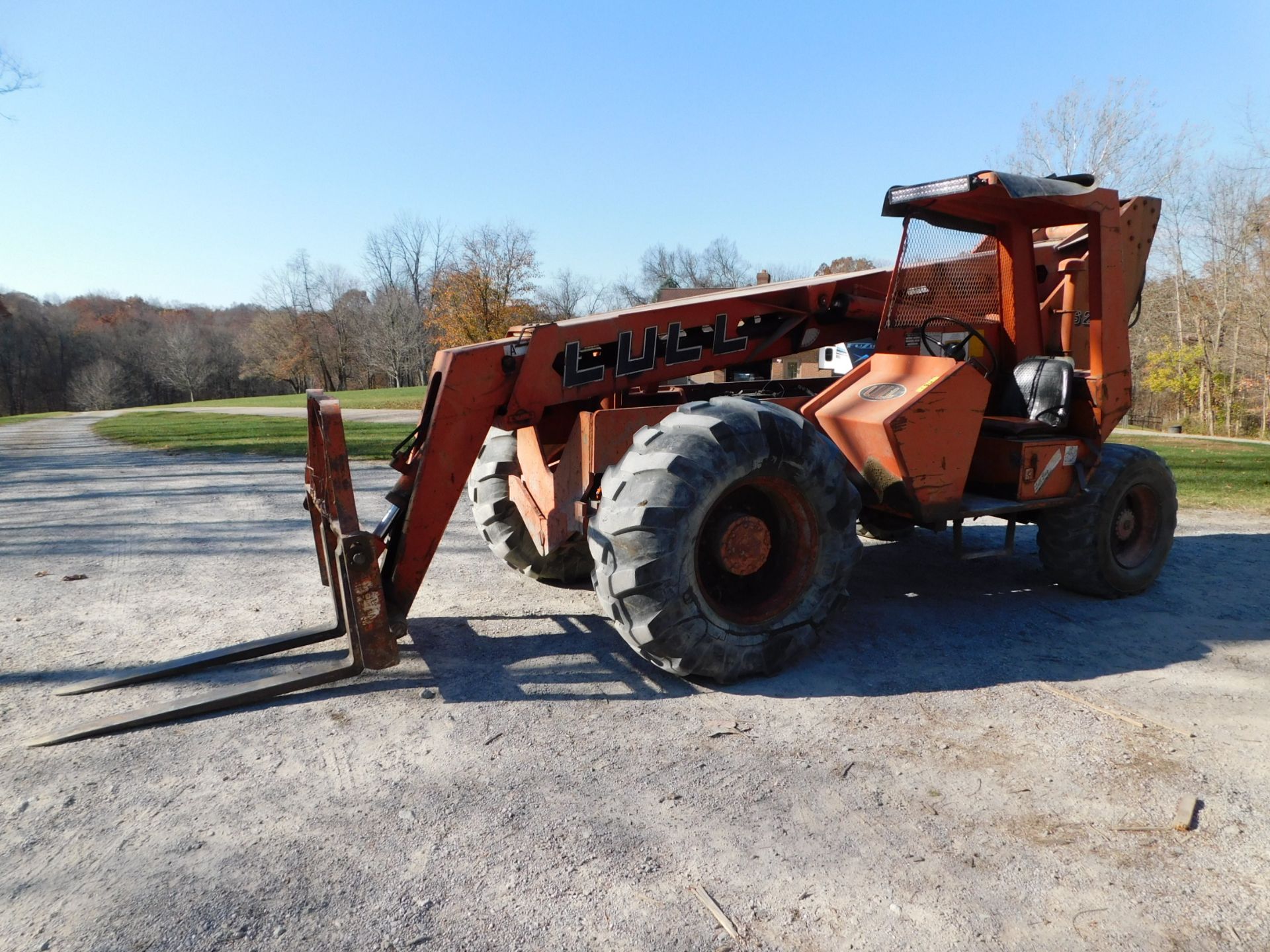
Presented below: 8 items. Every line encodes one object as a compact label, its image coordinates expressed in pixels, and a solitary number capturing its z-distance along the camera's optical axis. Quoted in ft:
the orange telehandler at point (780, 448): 13.43
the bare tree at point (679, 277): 237.86
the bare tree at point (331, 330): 223.92
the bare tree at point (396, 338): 196.34
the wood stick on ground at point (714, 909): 8.16
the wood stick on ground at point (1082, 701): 12.75
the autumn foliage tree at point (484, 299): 121.19
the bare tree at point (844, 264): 128.67
